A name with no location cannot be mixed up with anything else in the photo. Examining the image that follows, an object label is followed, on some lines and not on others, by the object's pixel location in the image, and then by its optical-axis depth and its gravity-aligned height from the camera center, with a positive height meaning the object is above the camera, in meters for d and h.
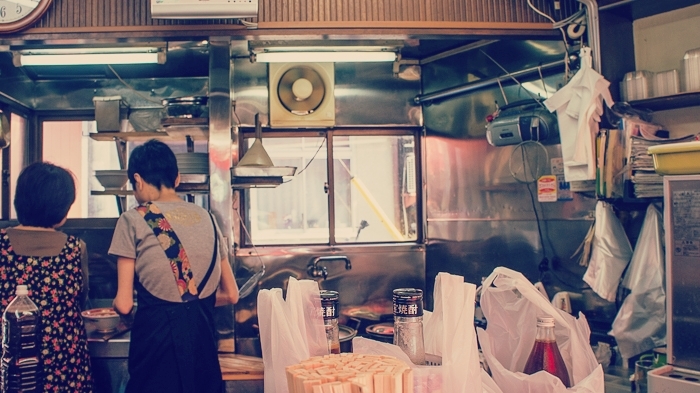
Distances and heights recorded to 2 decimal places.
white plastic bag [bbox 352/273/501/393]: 1.32 -0.32
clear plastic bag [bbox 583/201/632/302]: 2.98 -0.21
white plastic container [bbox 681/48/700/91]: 2.72 +0.70
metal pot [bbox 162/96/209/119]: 3.78 +0.82
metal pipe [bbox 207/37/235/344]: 3.75 +0.52
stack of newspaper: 2.71 +0.21
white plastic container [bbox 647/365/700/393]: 2.15 -0.65
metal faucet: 4.52 -0.35
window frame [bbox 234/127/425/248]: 4.80 +0.54
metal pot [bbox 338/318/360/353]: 2.94 -0.63
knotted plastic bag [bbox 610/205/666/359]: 2.77 -0.42
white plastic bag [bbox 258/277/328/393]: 1.46 -0.28
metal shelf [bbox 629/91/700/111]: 2.75 +0.57
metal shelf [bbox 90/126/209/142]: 3.88 +0.68
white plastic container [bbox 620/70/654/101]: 2.95 +0.68
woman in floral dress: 2.44 -0.15
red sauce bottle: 1.48 -0.36
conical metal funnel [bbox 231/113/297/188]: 3.57 +0.37
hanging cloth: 2.91 +0.53
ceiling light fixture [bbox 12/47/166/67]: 3.52 +1.11
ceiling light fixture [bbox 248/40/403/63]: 3.57 +1.11
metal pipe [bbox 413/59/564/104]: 3.68 +1.02
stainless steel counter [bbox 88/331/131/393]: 3.10 -0.74
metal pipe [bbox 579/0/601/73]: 3.00 +1.00
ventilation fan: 4.74 +1.09
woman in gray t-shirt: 2.47 -0.26
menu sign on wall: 2.24 -0.04
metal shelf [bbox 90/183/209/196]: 3.82 +0.26
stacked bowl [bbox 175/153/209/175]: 3.73 +0.43
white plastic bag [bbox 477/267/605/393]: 1.41 -0.35
